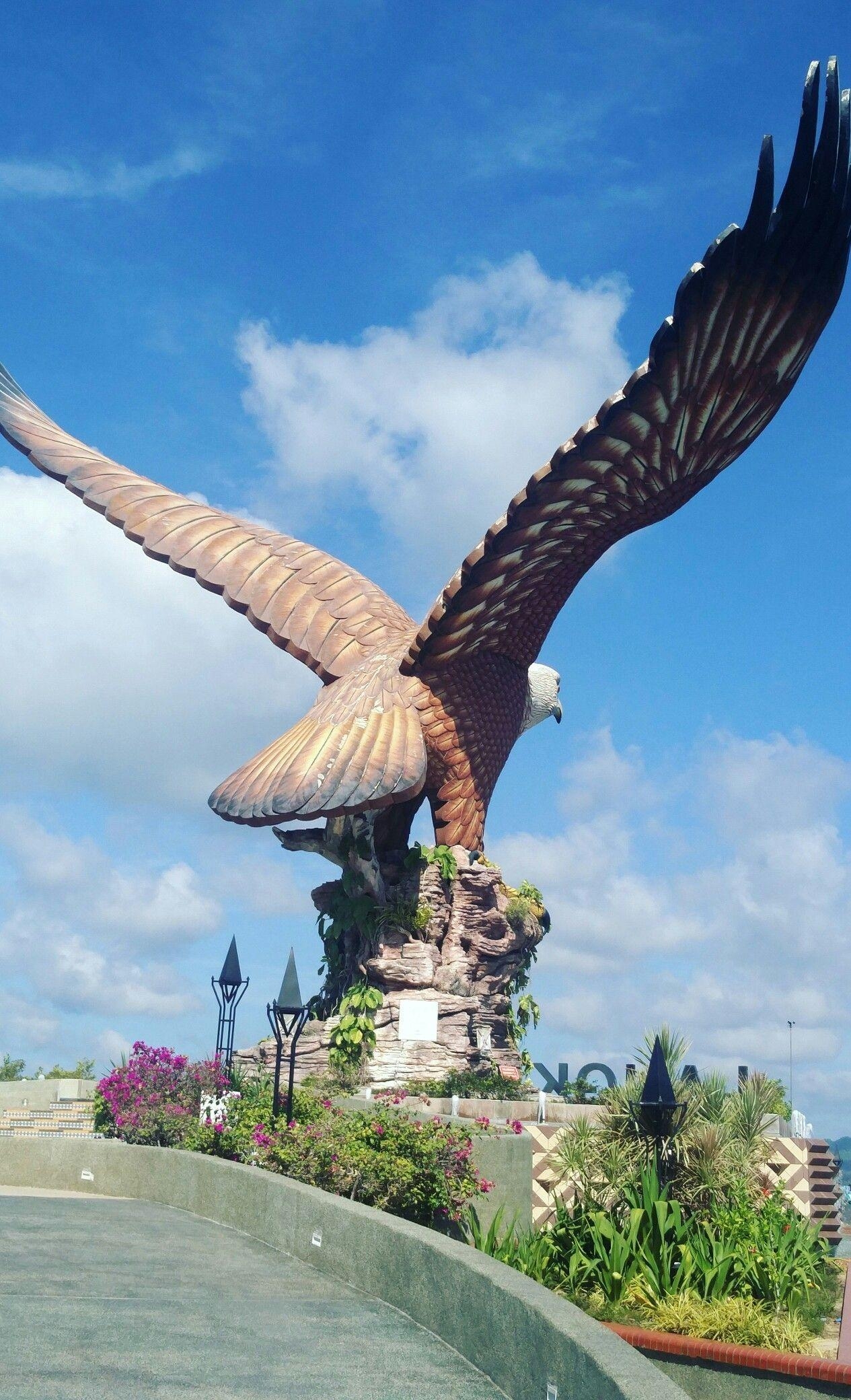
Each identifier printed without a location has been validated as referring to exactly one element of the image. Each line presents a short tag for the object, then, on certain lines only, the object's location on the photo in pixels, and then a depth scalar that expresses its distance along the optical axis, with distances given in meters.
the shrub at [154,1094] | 13.24
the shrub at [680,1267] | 8.09
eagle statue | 11.92
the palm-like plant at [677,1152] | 9.86
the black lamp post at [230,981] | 18.56
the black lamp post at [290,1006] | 10.77
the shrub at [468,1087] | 15.81
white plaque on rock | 16.95
